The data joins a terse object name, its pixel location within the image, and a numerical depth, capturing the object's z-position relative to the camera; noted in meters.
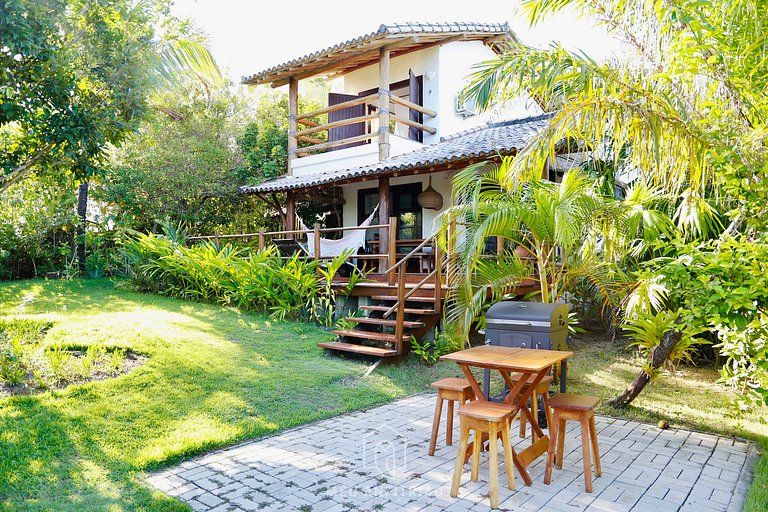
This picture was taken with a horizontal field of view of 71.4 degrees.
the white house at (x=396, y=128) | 10.73
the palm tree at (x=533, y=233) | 5.47
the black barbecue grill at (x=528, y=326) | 4.85
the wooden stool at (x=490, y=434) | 3.42
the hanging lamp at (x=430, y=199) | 10.99
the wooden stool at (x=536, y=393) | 4.46
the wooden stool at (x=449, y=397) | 4.33
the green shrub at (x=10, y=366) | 5.06
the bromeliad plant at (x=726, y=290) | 3.34
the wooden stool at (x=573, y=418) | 3.70
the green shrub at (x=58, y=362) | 5.33
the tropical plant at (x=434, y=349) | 7.36
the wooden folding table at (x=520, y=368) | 3.65
